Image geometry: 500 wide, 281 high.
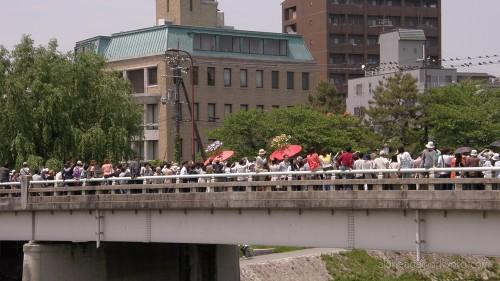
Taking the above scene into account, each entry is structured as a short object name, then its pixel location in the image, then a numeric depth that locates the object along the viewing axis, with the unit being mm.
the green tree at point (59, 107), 60094
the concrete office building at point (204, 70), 85875
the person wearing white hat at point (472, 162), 31756
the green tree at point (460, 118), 67000
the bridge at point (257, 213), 31125
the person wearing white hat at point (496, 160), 32050
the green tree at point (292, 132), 70375
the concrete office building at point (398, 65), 106375
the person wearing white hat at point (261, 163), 38062
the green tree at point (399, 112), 70875
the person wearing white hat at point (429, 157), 32594
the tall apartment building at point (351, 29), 130750
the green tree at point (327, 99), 93500
